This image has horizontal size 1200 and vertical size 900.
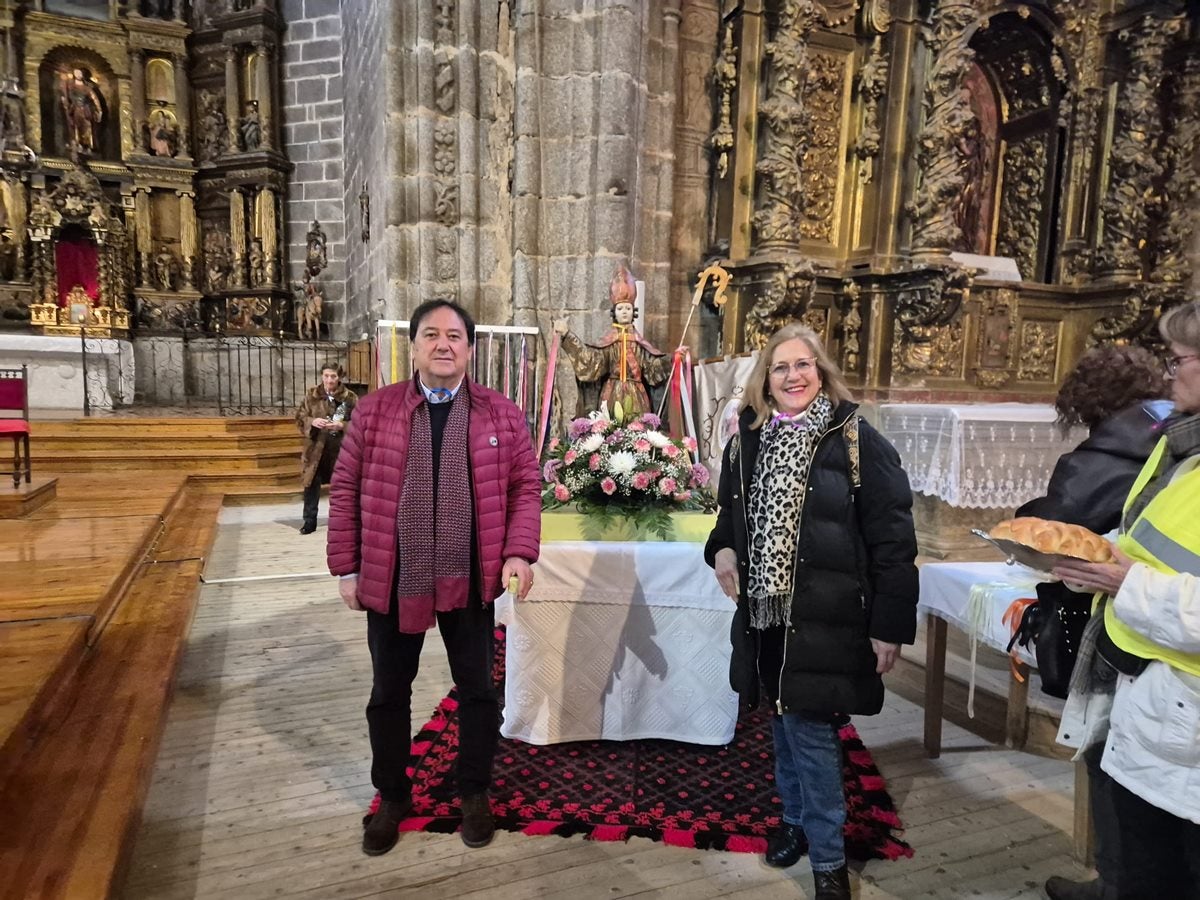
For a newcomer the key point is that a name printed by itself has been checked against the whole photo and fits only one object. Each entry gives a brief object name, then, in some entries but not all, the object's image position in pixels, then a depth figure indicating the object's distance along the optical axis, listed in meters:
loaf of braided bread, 1.50
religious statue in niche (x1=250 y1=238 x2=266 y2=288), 11.95
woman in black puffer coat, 2.01
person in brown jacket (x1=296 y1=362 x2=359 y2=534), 6.77
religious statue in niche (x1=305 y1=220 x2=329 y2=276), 11.86
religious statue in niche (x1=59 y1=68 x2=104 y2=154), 11.70
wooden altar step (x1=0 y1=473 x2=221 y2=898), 1.99
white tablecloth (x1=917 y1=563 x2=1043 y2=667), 2.65
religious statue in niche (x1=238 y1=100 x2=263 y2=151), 11.85
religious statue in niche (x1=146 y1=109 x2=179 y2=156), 12.02
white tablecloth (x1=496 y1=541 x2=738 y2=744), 3.02
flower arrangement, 3.34
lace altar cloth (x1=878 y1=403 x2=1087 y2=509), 5.38
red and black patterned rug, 2.53
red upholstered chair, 5.09
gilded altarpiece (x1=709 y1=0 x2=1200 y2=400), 6.02
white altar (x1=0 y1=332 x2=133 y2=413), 9.97
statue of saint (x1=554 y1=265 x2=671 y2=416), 4.54
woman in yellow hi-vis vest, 1.43
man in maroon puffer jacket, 2.27
